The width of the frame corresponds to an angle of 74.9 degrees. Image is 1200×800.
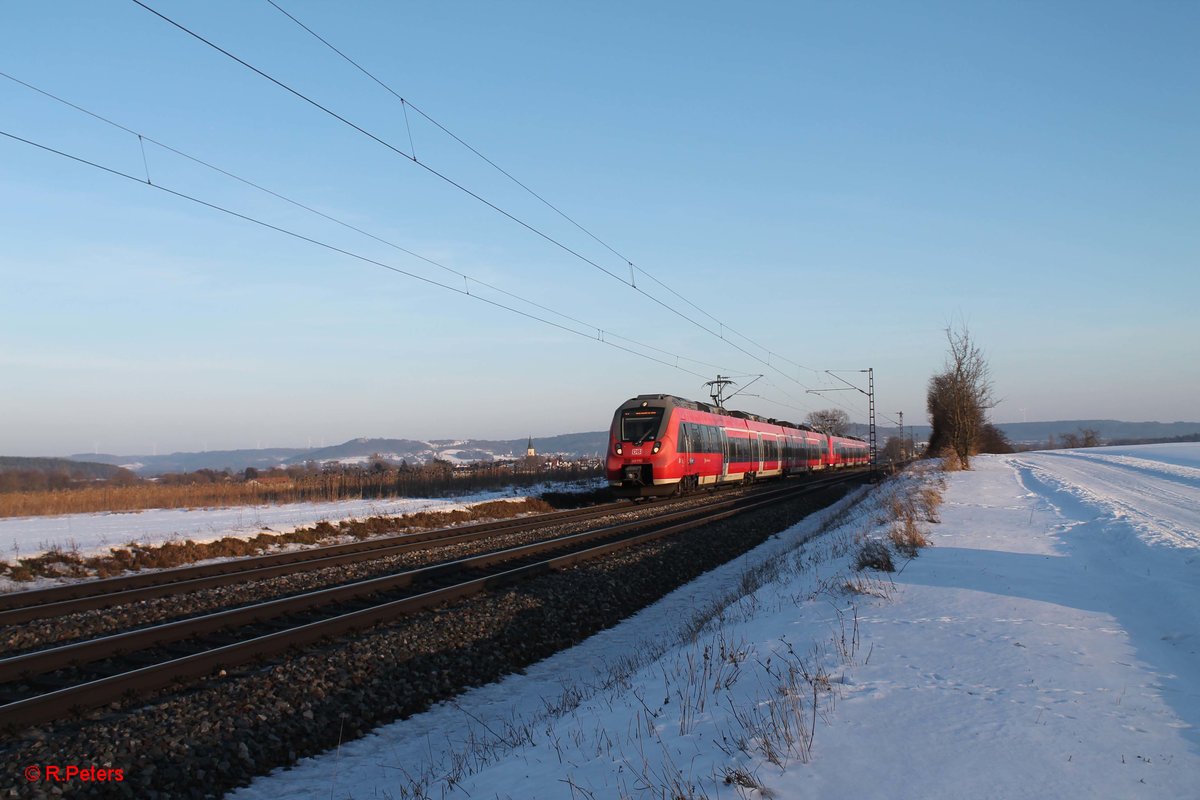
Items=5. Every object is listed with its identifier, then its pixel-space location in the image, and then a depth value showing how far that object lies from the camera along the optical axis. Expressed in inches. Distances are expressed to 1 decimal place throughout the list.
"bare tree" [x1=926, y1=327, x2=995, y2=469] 1708.9
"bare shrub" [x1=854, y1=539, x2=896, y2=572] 395.2
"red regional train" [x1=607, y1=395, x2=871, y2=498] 1082.1
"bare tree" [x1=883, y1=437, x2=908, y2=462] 4323.3
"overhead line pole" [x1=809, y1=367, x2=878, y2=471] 2247.8
